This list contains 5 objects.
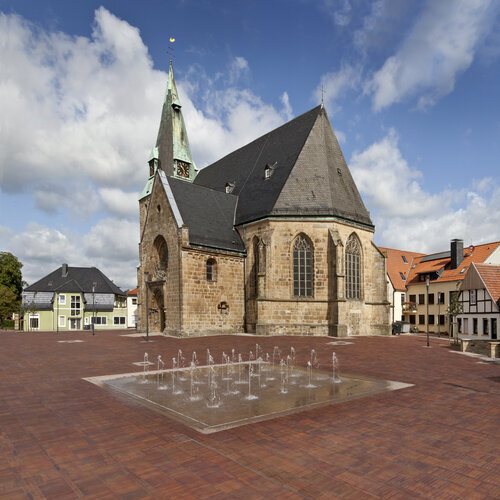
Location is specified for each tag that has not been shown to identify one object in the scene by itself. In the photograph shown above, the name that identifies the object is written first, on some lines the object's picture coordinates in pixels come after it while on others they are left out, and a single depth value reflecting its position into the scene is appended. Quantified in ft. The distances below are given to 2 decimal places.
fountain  22.53
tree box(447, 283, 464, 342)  85.50
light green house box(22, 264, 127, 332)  183.11
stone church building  84.74
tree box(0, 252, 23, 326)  162.81
